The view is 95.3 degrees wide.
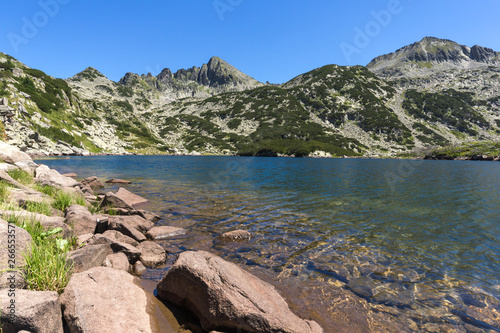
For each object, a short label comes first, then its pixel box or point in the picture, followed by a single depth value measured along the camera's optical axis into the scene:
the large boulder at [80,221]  9.62
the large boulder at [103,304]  4.33
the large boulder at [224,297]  5.21
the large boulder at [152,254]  8.93
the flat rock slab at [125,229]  10.71
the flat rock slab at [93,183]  26.17
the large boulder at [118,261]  7.47
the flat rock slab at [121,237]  9.96
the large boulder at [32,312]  3.54
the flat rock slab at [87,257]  5.92
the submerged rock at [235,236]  11.73
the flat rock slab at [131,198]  18.92
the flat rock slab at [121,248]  8.43
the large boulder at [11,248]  4.49
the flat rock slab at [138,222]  12.68
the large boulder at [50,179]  16.44
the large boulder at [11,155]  18.92
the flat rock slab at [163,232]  11.88
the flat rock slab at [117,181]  30.20
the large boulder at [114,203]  15.42
